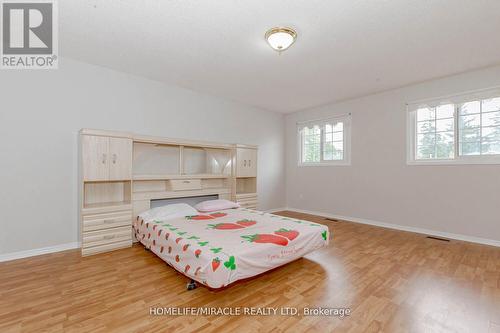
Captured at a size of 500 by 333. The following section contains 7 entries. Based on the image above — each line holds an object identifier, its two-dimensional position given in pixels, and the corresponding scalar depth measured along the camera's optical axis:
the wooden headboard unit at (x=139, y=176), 2.98
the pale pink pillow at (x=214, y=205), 3.84
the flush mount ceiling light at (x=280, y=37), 2.38
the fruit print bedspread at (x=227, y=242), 1.92
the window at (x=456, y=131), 3.40
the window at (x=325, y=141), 5.07
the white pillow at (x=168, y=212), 3.18
